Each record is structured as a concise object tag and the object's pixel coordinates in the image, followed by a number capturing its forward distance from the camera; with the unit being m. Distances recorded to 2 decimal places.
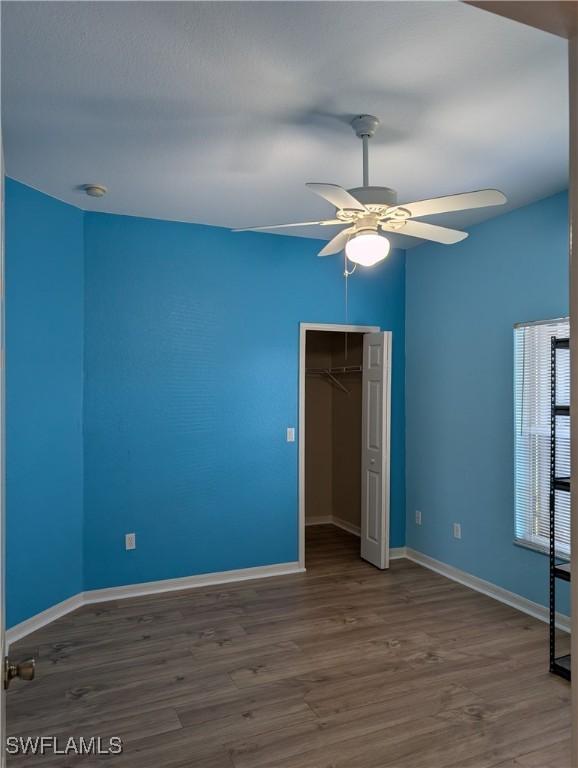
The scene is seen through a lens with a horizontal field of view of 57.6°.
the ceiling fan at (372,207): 2.27
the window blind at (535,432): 3.41
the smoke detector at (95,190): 3.36
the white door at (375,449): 4.55
